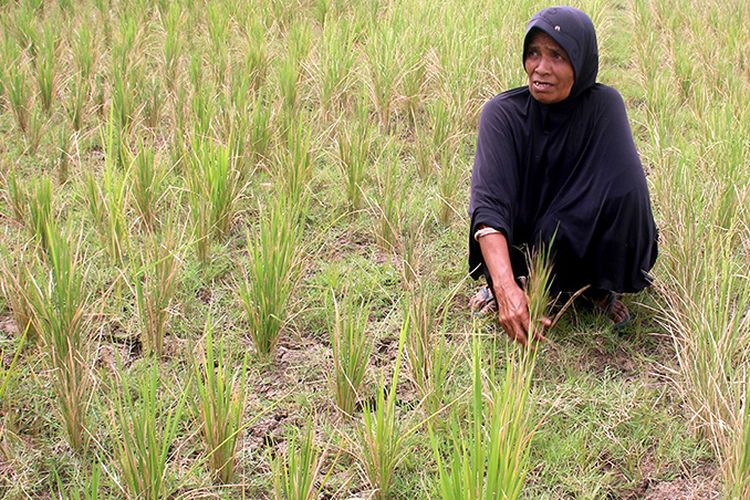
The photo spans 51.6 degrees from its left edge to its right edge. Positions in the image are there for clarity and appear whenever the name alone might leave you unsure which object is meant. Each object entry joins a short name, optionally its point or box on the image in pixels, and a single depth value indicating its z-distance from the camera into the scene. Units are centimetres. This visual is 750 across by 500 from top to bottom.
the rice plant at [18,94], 363
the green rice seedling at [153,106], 377
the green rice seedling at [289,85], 396
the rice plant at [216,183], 277
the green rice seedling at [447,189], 317
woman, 237
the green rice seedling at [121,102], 356
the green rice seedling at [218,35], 424
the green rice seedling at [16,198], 286
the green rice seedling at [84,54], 407
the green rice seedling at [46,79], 382
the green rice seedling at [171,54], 421
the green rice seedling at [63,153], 332
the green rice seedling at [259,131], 342
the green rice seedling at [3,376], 179
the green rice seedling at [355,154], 321
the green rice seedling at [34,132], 348
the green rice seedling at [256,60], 423
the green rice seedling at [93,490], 150
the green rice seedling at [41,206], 261
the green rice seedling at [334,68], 401
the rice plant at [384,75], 400
